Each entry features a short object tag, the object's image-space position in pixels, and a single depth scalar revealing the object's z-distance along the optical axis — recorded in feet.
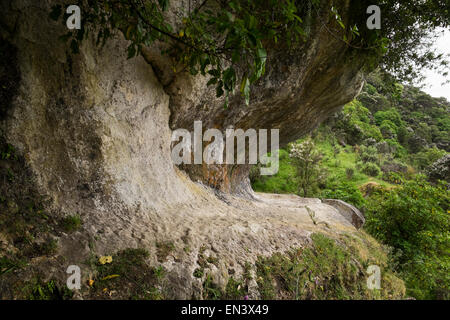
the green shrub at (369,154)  73.15
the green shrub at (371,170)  66.85
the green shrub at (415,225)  20.05
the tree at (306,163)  51.13
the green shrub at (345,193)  46.80
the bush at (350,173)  64.48
